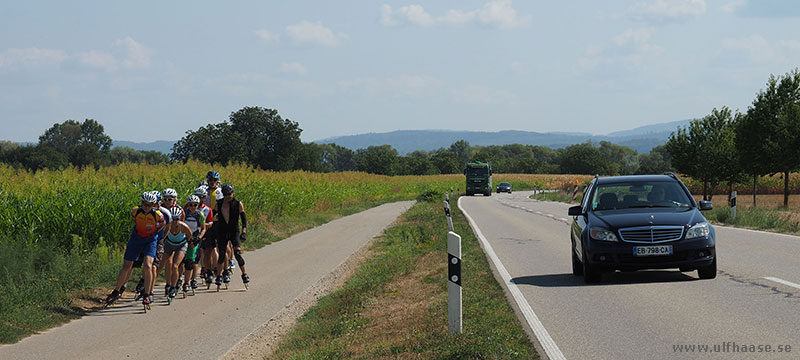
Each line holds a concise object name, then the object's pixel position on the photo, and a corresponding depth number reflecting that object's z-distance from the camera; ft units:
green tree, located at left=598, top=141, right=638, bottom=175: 593.01
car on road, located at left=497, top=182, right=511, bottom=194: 324.37
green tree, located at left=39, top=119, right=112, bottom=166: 473.67
